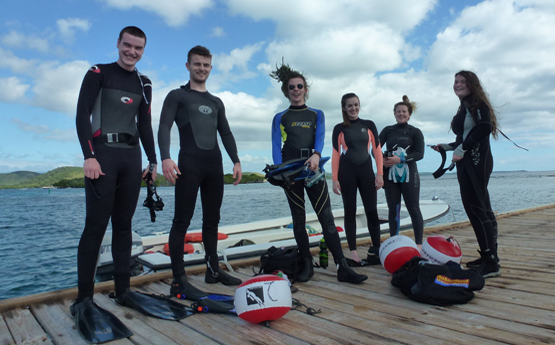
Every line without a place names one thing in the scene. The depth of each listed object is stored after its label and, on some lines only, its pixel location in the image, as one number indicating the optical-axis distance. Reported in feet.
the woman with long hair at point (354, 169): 13.54
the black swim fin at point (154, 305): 8.64
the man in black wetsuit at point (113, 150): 8.51
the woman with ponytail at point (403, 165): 14.94
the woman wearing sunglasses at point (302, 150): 12.25
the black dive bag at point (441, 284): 8.89
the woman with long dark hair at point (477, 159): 11.03
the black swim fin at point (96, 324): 7.41
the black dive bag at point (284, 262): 11.87
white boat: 15.60
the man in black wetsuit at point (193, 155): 10.67
